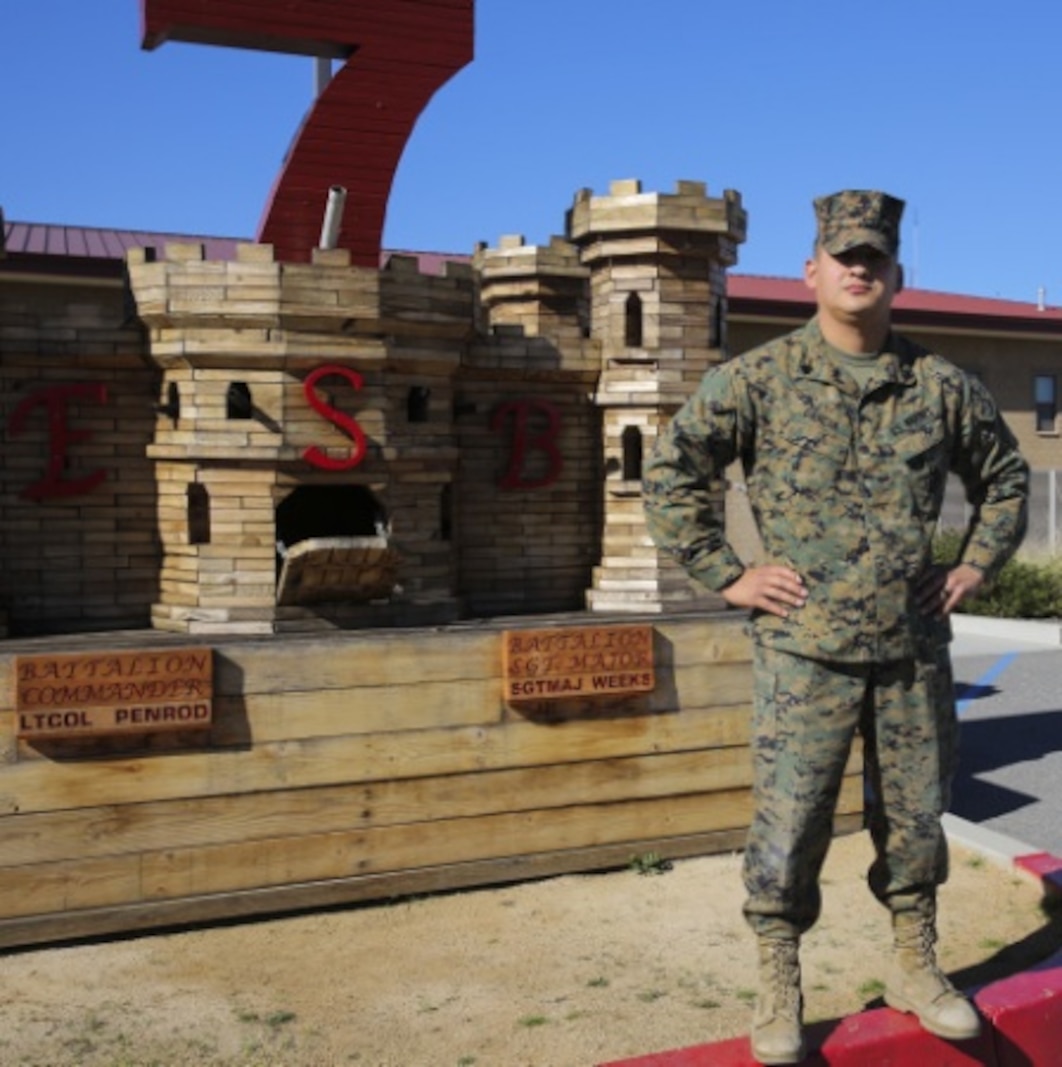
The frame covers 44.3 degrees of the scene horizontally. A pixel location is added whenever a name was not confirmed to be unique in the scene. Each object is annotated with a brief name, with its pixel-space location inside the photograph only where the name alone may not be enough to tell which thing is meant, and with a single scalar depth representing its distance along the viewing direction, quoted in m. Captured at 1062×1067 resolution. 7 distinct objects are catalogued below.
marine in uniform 3.85
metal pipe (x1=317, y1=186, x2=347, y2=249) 9.16
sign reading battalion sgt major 6.89
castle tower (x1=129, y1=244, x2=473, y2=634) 8.27
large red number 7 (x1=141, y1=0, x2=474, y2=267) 9.15
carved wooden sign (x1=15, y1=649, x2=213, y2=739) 5.95
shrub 19.30
